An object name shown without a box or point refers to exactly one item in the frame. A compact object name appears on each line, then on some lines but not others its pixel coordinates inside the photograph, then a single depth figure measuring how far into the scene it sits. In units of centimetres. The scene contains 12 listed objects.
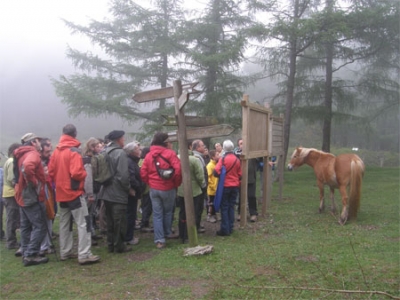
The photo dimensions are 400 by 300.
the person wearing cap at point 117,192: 554
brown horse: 723
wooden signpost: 564
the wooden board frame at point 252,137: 704
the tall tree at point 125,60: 1521
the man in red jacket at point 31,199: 506
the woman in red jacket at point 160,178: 584
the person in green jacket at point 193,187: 615
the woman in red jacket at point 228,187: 656
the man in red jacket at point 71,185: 509
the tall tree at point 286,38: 1411
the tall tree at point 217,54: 1397
